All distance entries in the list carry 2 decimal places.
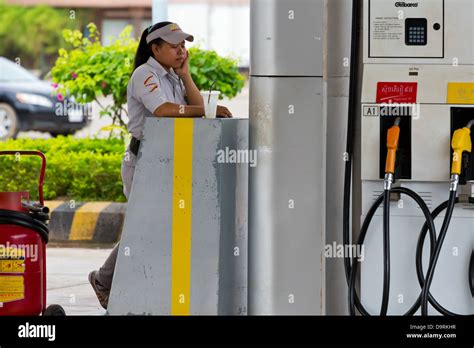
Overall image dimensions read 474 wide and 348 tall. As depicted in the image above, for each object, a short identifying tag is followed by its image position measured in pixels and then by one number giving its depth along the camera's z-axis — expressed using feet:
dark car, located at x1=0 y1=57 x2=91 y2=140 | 88.49
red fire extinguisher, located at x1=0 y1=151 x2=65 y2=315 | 33.88
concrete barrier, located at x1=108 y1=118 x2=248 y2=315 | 31.81
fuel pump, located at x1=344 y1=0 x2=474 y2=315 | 32.02
